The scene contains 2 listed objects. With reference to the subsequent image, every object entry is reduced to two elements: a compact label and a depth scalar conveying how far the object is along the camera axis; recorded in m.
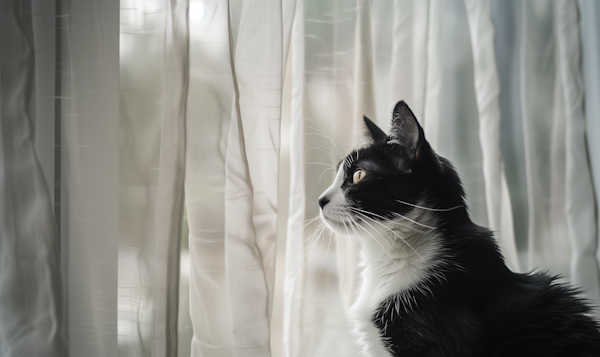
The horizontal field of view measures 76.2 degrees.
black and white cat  0.64
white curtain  0.91
